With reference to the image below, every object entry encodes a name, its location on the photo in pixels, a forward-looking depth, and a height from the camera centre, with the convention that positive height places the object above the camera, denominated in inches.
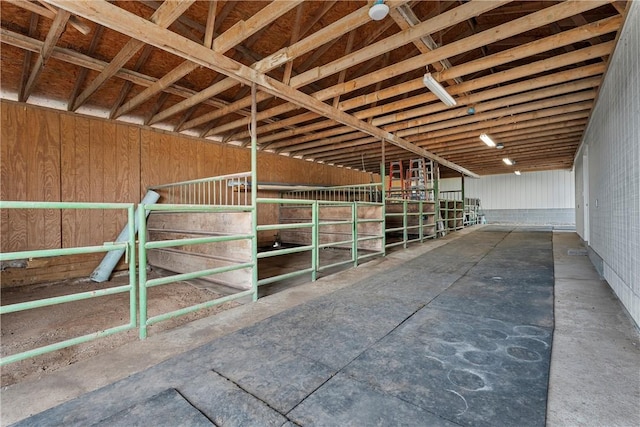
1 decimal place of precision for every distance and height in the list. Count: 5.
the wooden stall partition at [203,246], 123.3 -15.2
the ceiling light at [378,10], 88.3 +64.7
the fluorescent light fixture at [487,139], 248.9 +66.7
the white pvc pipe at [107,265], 176.0 -31.4
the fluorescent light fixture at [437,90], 140.7 +65.0
